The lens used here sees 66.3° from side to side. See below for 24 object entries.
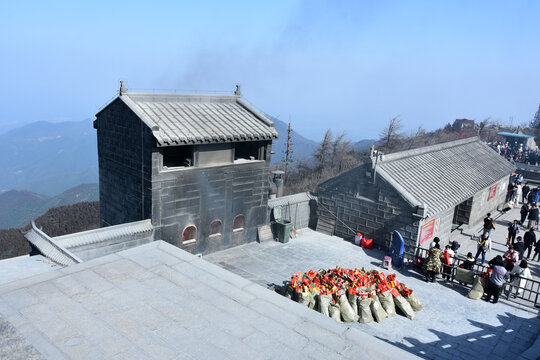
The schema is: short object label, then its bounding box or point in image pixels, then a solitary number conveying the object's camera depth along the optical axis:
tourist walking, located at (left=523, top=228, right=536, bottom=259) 19.19
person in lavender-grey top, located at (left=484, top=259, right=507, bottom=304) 14.70
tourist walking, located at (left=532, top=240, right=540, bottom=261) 19.20
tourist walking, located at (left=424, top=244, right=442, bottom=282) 16.30
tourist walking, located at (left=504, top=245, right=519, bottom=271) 16.19
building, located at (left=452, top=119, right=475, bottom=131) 73.19
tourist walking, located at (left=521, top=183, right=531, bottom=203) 31.87
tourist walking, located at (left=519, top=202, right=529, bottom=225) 24.41
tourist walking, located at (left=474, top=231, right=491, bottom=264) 18.47
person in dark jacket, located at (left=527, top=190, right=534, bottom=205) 28.99
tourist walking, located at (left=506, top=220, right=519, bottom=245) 20.50
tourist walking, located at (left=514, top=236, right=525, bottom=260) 17.81
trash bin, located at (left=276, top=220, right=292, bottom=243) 20.08
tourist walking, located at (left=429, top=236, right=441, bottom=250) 16.73
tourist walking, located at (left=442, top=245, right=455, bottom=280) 16.56
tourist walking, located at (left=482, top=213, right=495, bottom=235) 19.61
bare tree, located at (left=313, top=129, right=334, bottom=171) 62.26
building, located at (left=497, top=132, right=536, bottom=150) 46.03
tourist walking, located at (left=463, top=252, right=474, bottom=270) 16.35
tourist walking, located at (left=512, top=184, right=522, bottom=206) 30.34
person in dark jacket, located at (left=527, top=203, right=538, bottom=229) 23.00
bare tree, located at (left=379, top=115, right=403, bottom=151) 58.97
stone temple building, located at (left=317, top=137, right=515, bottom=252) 18.64
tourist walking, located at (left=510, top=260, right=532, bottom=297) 15.25
